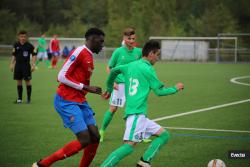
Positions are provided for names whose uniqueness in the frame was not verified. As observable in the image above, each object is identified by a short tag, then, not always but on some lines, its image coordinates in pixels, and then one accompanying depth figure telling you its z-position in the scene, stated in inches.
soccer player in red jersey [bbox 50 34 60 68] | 1523.6
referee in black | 698.8
